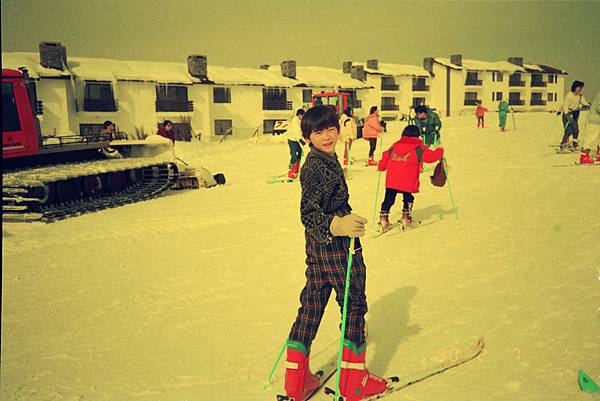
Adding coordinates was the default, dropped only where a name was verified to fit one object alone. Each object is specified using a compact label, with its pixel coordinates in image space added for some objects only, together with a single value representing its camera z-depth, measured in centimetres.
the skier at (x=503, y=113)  2233
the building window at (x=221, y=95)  3791
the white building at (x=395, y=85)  5341
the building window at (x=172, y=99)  3578
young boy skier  296
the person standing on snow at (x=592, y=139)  1118
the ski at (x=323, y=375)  310
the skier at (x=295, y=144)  1310
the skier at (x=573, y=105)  1309
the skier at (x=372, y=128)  1491
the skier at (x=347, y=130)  1422
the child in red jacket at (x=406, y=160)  679
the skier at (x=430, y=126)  1345
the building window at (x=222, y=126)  3859
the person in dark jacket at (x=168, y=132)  1500
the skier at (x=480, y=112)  2642
